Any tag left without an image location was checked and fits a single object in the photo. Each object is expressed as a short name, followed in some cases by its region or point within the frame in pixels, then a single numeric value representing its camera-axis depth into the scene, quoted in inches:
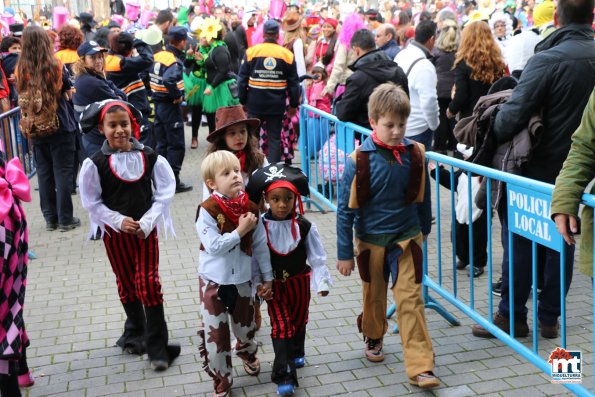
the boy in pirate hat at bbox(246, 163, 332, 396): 168.1
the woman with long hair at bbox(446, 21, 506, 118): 298.7
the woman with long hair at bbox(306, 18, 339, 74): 466.3
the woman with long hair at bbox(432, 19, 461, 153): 402.0
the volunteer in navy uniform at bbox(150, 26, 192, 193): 382.6
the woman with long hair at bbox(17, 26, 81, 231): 304.2
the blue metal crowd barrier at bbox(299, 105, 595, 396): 147.1
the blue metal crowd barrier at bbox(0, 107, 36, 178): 391.5
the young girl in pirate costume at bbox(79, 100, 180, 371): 183.8
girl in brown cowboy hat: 187.2
